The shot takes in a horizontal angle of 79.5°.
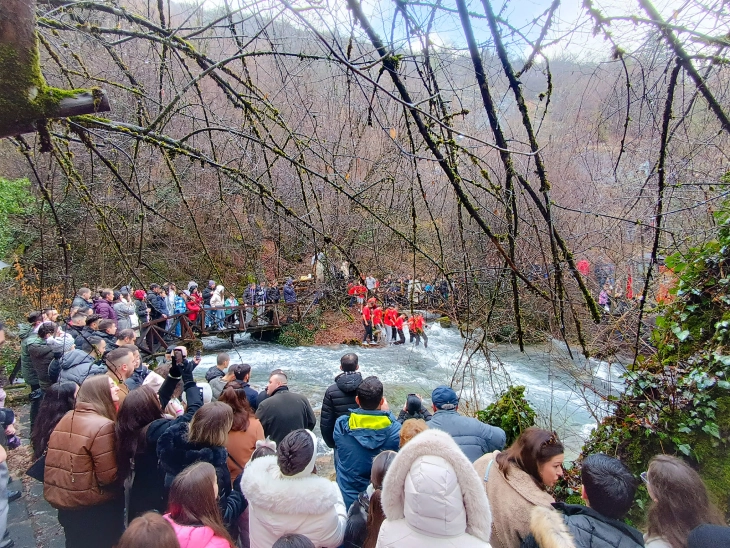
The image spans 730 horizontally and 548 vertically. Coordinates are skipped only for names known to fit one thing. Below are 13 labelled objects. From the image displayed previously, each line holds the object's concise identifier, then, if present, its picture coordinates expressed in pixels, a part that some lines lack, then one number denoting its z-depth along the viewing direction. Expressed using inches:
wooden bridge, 362.9
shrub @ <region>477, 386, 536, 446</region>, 155.8
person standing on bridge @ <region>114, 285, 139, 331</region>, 314.0
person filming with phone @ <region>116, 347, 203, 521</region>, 94.3
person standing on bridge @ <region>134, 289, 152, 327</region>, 382.2
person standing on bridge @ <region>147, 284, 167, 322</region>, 380.2
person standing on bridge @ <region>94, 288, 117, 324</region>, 284.8
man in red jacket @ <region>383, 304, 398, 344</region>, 490.6
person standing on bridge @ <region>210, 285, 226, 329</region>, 451.5
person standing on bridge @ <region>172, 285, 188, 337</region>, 418.9
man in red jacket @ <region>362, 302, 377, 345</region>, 510.0
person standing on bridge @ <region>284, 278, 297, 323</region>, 422.1
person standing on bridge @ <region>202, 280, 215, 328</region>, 455.3
